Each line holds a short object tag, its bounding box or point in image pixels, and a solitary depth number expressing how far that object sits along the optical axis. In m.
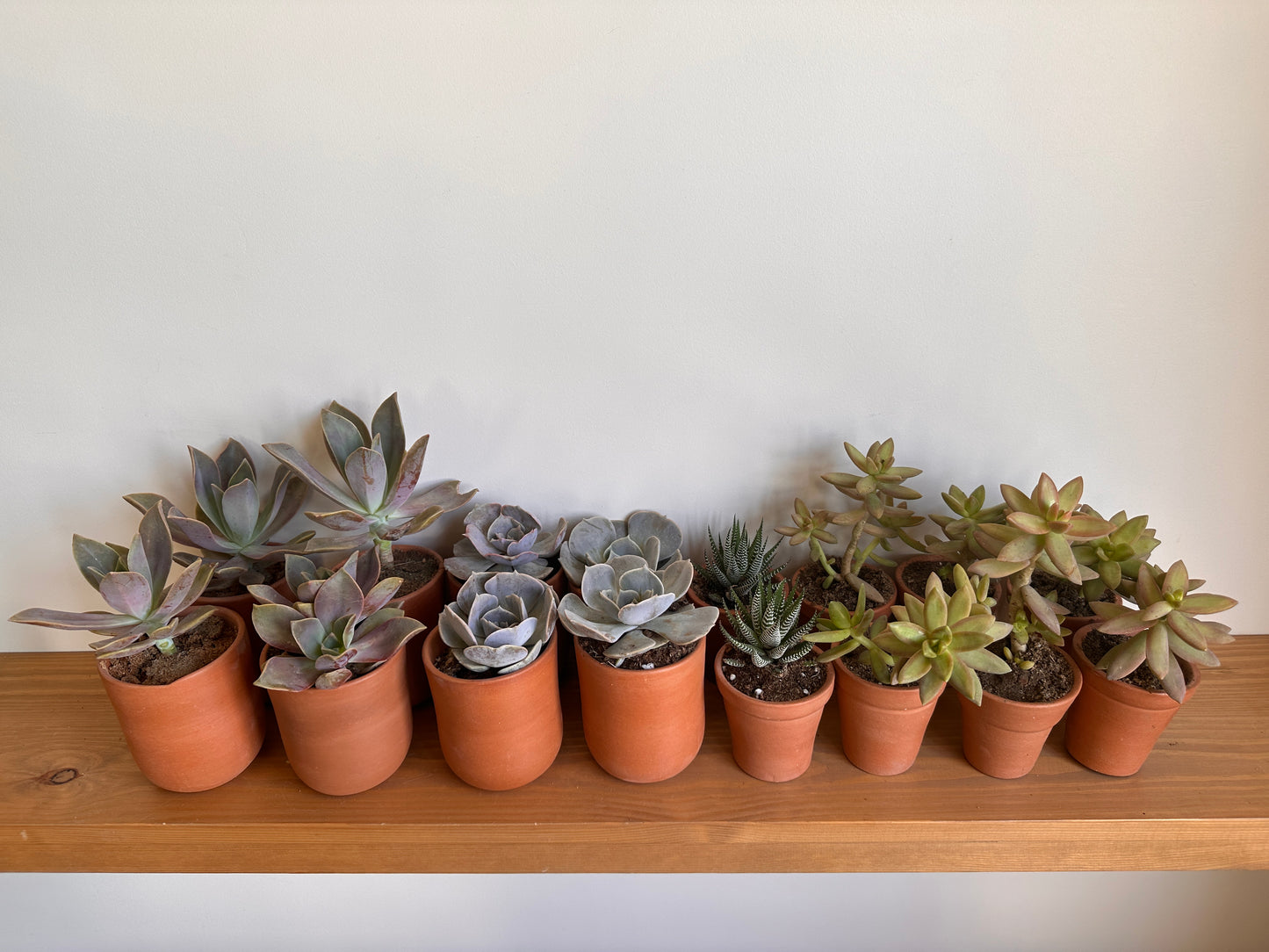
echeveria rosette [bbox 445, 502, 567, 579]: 0.85
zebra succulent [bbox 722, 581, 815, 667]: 0.77
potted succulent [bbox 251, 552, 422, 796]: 0.73
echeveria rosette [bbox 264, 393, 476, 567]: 0.80
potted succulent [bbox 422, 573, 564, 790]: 0.73
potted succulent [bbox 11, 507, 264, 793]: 0.73
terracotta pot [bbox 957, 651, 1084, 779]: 0.76
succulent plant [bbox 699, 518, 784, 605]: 0.87
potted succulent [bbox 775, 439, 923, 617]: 0.82
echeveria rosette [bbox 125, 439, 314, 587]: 0.83
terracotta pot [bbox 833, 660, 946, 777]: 0.77
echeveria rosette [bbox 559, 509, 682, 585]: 0.85
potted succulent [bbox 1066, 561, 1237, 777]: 0.71
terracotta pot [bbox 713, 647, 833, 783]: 0.76
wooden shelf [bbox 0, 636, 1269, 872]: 0.77
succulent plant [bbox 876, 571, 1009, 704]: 0.69
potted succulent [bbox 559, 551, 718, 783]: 0.74
